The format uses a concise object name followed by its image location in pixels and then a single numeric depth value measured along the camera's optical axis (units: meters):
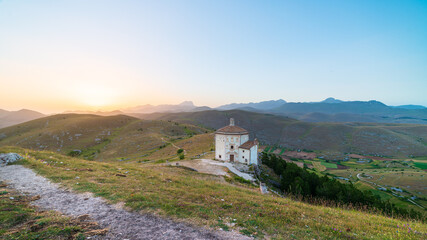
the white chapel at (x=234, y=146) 38.92
